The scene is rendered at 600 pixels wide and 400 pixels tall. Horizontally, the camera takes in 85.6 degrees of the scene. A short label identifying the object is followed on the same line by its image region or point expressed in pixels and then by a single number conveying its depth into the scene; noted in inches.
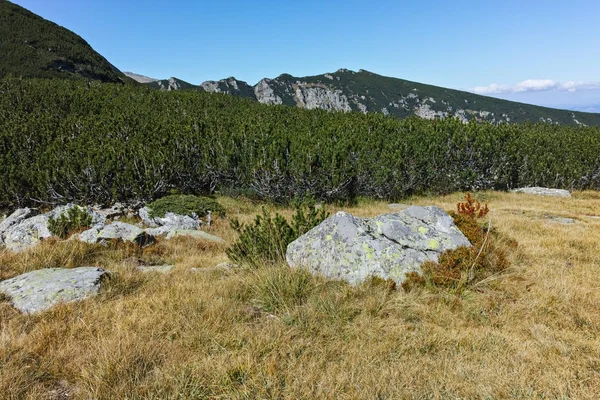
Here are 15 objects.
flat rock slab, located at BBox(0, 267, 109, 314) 165.7
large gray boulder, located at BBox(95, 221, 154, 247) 292.2
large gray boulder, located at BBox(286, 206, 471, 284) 203.8
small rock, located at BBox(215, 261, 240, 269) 235.0
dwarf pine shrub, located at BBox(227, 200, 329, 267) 233.6
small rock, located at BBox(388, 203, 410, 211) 545.3
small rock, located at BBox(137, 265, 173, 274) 233.6
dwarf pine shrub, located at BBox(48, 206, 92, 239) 320.2
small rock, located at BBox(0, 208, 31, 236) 365.1
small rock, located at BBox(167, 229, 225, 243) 346.7
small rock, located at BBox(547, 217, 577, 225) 415.0
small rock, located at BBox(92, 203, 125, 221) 474.9
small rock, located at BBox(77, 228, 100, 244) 282.8
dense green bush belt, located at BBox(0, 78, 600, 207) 509.0
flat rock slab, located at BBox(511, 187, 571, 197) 729.5
